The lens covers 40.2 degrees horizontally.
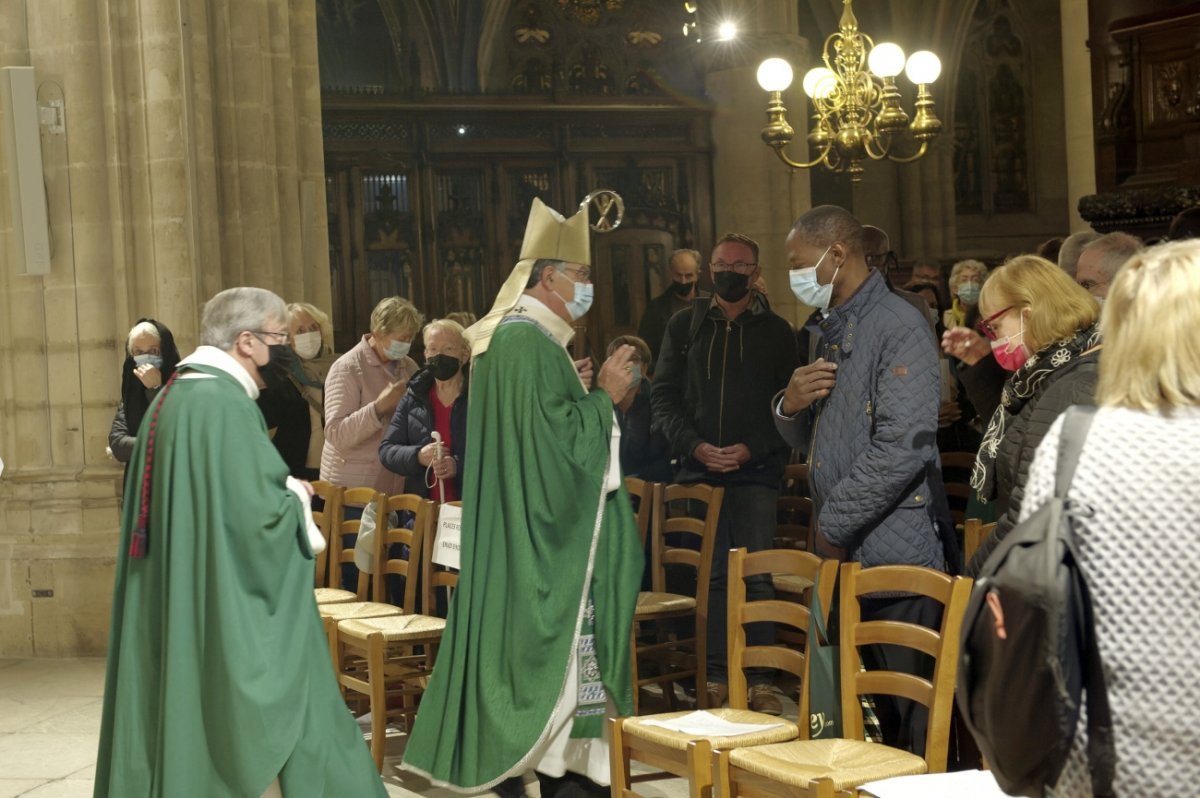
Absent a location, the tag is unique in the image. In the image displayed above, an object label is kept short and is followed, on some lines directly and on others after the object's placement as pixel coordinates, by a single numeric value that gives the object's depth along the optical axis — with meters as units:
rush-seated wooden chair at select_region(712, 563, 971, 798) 3.76
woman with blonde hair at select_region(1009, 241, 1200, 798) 2.25
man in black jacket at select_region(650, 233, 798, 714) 6.43
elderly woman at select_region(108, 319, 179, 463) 7.63
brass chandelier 8.92
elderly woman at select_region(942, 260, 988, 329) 7.26
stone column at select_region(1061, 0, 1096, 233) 11.49
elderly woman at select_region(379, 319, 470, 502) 6.72
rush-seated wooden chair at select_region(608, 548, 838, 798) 4.13
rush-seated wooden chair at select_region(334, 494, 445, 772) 5.63
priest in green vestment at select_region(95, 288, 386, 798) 4.17
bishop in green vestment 4.98
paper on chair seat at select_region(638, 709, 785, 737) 4.25
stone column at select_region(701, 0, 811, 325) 13.36
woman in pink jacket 7.36
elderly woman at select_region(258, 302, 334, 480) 7.50
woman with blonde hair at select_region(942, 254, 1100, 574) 3.74
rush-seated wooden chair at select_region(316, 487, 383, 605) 6.47
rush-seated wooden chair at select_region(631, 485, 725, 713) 5.57
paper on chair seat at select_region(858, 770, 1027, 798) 3.44
